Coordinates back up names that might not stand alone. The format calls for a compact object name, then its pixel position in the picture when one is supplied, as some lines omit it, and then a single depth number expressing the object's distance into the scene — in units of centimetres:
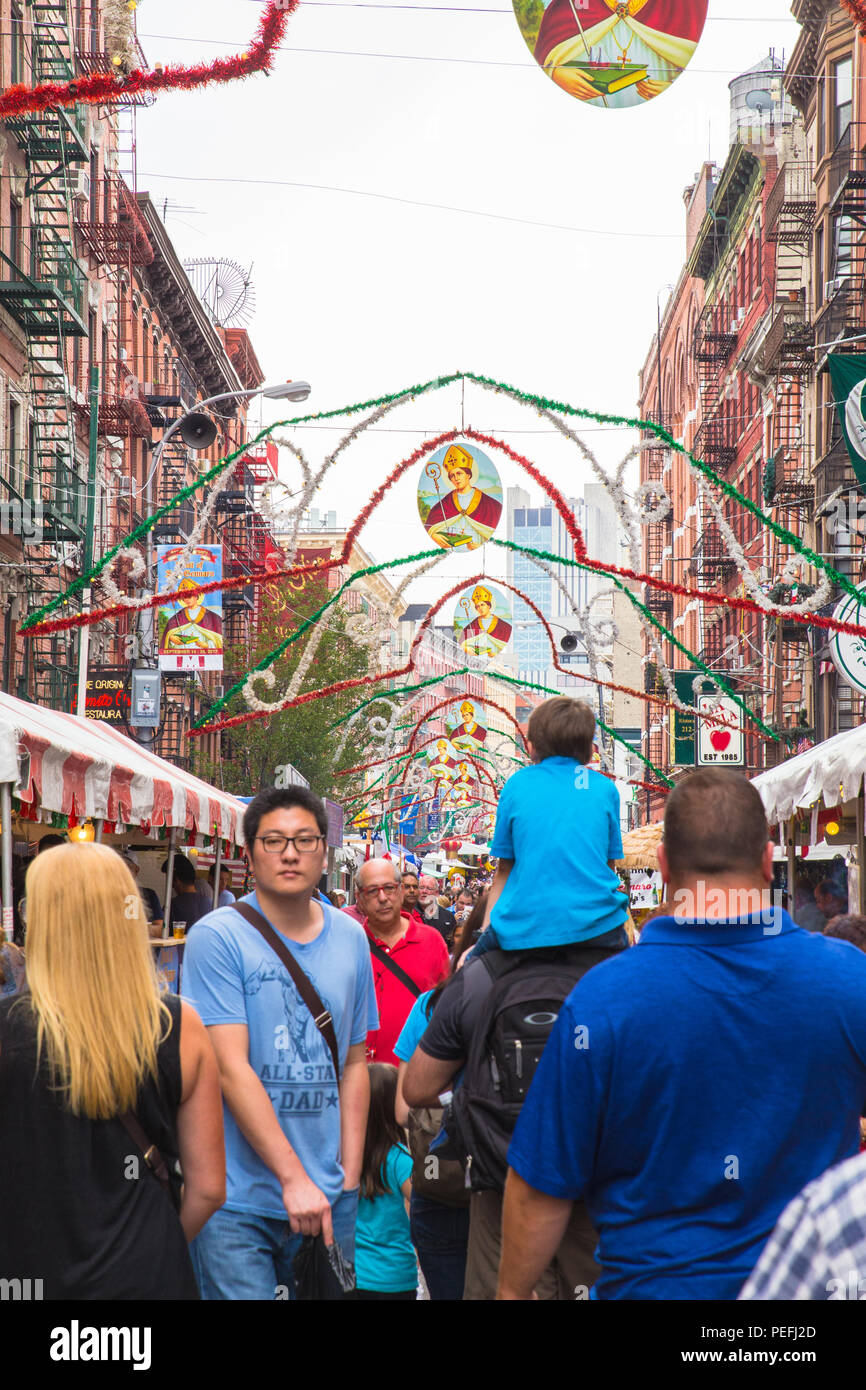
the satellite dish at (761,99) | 4716
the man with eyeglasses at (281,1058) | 470
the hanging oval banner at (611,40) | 970
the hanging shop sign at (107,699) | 3212
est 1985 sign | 3372
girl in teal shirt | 588
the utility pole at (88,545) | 2286
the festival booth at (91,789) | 1054
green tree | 4725
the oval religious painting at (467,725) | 4847
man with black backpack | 461
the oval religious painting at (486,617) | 3491
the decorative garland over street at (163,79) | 852
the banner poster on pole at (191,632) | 2648
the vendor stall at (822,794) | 1222
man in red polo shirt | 775
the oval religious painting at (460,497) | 2083
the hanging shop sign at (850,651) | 1631
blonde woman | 379
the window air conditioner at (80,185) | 3294
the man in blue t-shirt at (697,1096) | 322
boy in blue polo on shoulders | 475
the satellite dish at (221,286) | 5716
